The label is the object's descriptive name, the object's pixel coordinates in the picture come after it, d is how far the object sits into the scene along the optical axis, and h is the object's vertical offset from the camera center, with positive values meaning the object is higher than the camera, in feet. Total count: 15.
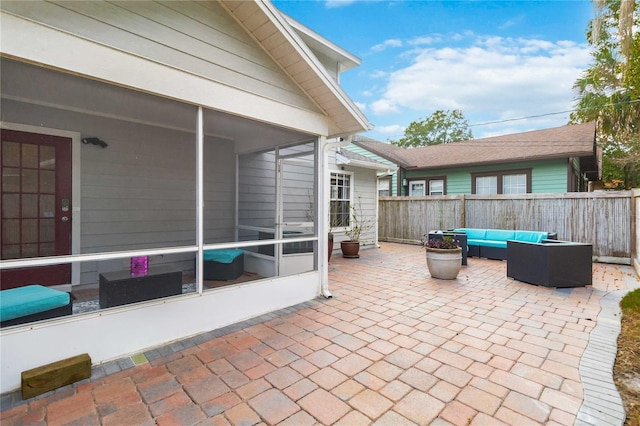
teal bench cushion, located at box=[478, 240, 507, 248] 25.40 -2.58
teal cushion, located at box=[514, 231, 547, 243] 23.71 -1.83
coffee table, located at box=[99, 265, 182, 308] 10.66 -2.71
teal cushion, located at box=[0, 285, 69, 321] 7.85 -2.44
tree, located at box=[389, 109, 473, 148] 108.47 +29.71
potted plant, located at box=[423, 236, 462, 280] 18.07 -2.73
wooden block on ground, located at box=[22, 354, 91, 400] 7.01 -3.91
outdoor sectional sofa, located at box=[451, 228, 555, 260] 24.78 -2.27
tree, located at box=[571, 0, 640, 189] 40.04 +15.64
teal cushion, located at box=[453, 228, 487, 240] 27.45 -1.85
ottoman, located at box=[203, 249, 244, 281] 16.96 -3.00
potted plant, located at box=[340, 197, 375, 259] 26.11 -1.66
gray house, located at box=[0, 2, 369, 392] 8.09 +2.65
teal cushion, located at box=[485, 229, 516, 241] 25.71 -1.88
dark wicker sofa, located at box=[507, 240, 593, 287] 16.39 -2.78
